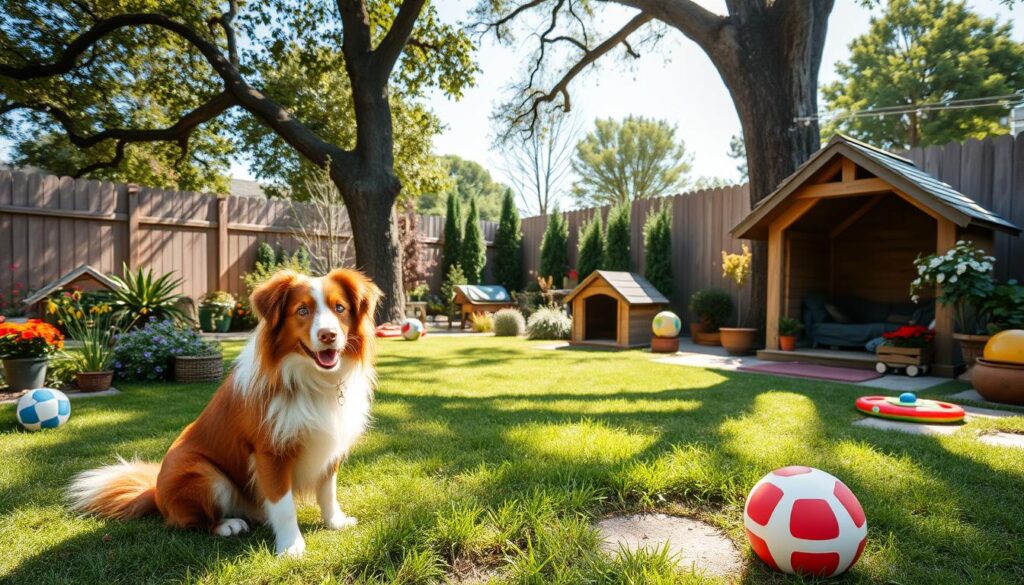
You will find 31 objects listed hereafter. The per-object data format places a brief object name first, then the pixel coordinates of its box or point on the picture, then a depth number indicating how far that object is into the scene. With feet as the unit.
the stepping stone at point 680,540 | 6.35
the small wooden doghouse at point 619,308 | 29.71
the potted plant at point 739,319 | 27.91
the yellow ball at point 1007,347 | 15.29
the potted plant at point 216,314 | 36.11
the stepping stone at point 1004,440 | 11.14
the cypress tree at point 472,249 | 53.11
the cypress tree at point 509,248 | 53.93
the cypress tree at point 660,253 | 38.14
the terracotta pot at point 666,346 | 27.73
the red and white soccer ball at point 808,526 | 5.79
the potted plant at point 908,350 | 20.27
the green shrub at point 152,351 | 18.33
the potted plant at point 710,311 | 32.68
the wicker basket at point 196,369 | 18.44
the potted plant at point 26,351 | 14.82
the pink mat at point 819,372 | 20.01
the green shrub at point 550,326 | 34.99
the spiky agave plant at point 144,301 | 22.12
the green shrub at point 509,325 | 37.76
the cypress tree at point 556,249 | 48.01
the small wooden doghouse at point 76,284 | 26.00
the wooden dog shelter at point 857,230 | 20.22
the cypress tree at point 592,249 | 43.68
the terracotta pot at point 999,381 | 14.97
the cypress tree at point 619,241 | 41.47
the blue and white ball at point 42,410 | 11.84
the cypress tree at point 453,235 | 53.52
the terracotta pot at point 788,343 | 25.12
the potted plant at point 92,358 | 16.37
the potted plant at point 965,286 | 18.33
